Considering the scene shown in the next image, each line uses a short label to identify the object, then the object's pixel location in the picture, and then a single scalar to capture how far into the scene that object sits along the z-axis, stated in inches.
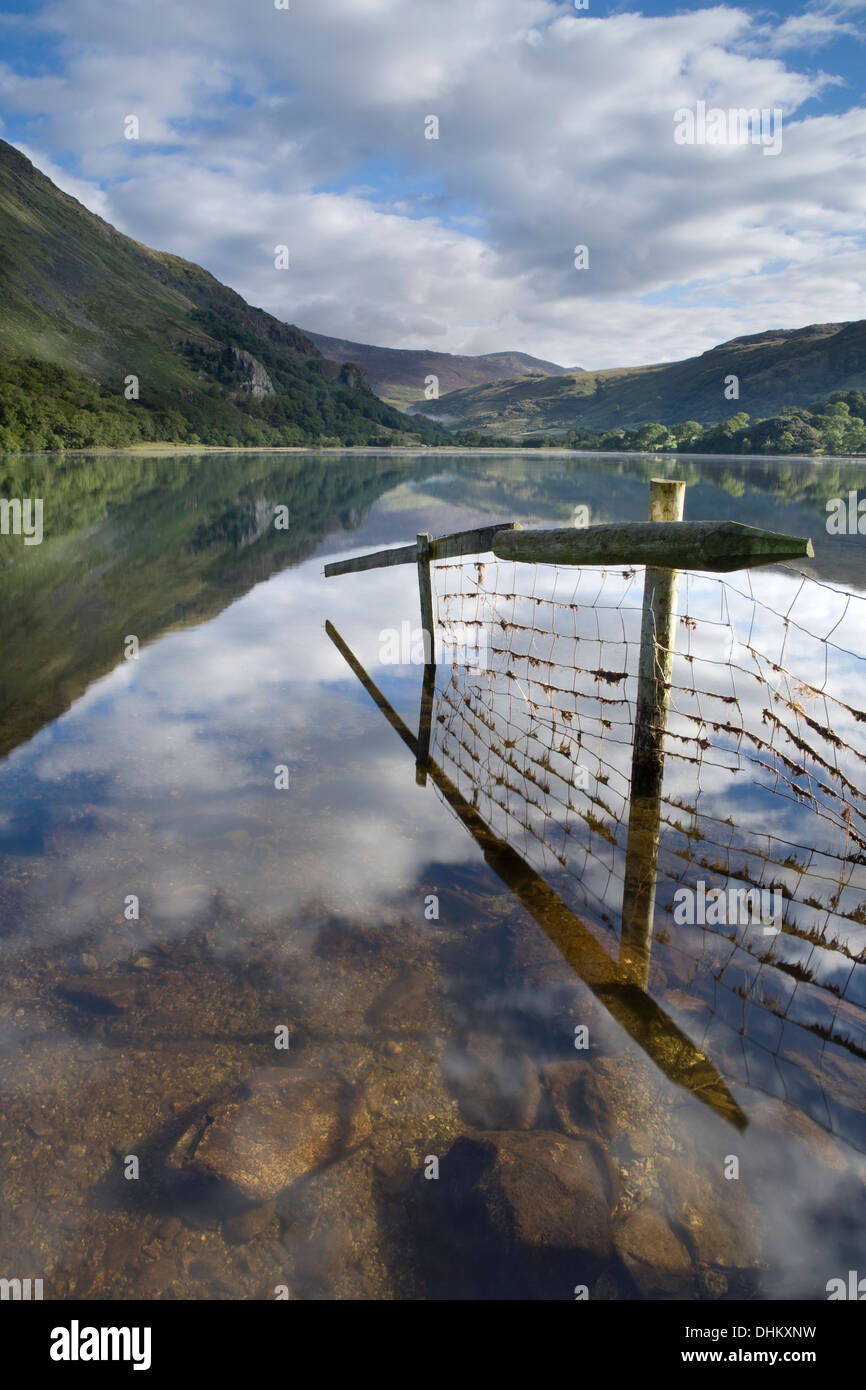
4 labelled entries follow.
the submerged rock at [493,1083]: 147.3
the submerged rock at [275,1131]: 135.6
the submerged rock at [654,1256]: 119.5
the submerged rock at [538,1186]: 126.3
